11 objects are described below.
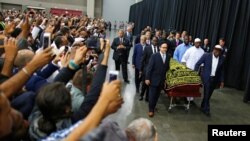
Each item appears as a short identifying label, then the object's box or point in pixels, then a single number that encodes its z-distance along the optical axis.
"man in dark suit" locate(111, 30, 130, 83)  7.16
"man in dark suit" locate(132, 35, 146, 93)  6.53
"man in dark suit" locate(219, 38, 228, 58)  6.93
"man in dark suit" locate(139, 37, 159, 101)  5.74
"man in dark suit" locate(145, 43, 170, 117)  4.90
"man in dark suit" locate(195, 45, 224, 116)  5.12
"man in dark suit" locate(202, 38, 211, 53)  7.32
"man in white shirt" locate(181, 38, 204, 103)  6.27
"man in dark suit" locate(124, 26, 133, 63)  8.54
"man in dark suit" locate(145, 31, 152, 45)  6.93
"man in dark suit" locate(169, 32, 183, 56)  7.80
